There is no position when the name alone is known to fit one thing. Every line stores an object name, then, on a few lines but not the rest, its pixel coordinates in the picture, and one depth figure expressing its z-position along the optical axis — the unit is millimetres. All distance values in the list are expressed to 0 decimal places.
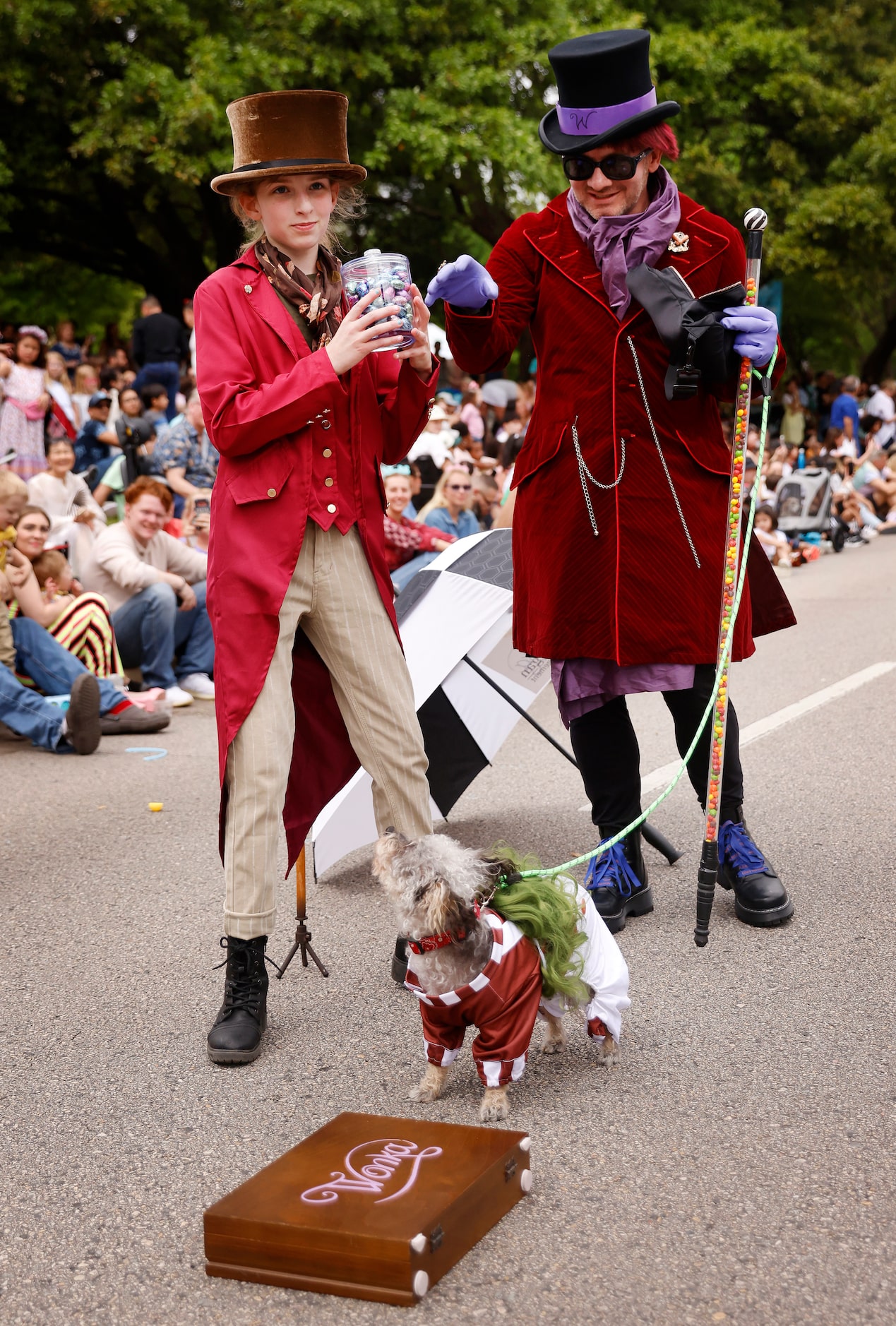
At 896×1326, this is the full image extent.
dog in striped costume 2896
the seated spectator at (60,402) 12680
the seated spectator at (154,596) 8906
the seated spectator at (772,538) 15250
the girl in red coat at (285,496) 3359
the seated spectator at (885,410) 23281
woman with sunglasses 10117
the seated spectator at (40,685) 7363
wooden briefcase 2355
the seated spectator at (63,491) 10141
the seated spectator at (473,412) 17344
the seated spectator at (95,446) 12922
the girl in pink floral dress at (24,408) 11711
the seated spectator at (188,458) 10914
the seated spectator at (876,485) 19891
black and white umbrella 4750
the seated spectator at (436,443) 13539
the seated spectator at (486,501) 12516
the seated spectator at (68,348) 16672
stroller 16703
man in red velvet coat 3750
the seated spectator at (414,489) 10992
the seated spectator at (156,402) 13586
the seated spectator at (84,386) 14281
